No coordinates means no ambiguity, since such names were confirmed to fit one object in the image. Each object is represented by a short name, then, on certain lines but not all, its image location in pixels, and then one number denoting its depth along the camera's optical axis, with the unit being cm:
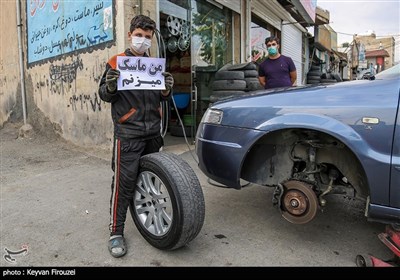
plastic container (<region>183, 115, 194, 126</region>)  789
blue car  241
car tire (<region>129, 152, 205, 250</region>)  256
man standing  532
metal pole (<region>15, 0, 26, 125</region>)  814
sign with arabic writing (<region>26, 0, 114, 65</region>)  575
